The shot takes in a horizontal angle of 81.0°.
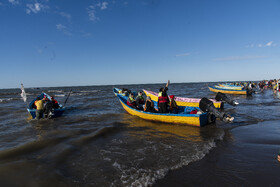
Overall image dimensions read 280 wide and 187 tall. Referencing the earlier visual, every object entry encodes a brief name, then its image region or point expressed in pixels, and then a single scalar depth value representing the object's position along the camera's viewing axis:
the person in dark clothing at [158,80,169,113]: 9.20
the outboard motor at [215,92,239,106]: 9.15
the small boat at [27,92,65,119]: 11.47
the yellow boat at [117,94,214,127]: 8.00
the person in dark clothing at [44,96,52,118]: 11.57
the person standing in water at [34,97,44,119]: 11.29
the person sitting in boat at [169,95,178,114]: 9.82
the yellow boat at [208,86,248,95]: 25.77
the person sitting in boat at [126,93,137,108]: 12.38
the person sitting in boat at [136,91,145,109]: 12.08
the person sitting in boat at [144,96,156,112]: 10.15
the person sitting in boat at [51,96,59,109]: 13.34
